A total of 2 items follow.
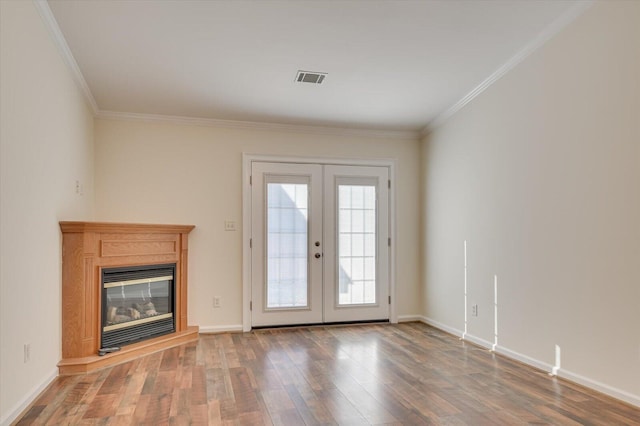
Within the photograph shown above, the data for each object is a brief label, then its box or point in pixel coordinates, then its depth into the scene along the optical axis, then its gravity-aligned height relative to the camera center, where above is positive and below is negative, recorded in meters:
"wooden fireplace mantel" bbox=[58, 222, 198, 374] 3.55 -0.47
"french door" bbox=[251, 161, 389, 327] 5.20 -0.27
